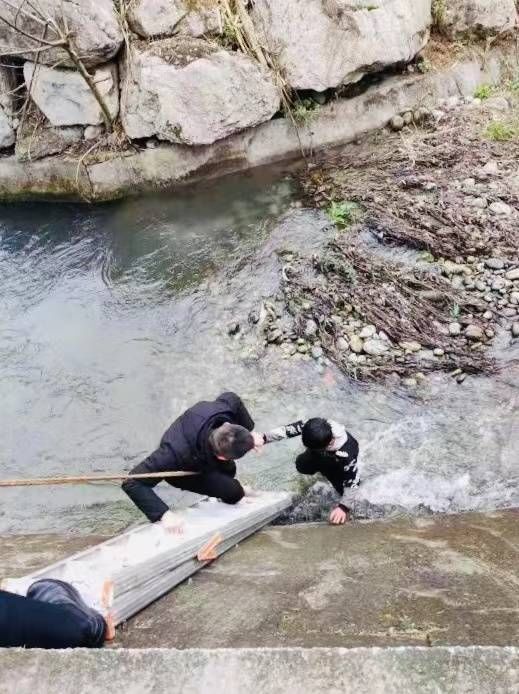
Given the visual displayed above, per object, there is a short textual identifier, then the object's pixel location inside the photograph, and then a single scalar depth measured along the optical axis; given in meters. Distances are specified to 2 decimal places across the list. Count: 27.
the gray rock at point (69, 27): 7.53
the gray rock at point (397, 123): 8.40
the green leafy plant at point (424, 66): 8.52
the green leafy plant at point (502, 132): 7.68
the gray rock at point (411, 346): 5.70
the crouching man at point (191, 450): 3.50
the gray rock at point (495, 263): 6.18
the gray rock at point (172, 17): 7.73
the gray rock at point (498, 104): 8.23
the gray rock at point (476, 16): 8.50
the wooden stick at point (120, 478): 2.94
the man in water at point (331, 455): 3.89
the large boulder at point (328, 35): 7.92
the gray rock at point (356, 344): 5.79
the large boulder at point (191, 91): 7.65
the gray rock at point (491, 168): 7.19
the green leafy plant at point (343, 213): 7.31
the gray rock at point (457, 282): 6.14
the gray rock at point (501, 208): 6.70
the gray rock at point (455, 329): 5.73
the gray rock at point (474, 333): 5.65
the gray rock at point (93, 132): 8.27
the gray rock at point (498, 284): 5.98
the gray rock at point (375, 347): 5.73
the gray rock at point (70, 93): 7.98
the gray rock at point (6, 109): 8.34
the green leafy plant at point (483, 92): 8.48
